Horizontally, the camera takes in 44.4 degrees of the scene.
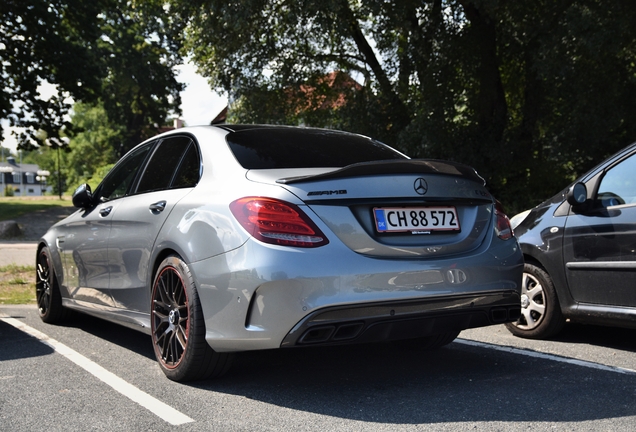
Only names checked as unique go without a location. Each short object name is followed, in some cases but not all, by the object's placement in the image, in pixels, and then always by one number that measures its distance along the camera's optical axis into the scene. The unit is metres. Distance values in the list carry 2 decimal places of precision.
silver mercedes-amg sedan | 3.94
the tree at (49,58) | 28.52
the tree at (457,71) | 16.67
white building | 170.25
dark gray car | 5.30
